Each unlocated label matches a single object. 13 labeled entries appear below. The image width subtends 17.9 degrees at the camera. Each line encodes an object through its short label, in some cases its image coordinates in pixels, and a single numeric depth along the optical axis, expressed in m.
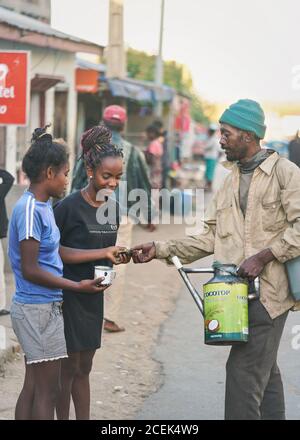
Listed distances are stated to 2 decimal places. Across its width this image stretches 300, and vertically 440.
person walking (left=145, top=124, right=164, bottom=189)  18.44
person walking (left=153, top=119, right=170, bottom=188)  20.22
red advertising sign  9.54
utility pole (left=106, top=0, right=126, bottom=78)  19.39
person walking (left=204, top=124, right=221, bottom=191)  25.52
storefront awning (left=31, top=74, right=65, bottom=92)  14.79
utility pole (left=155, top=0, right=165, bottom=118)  24.56
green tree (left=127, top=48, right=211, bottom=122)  35.56
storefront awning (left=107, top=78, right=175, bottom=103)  19.09
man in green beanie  4.93
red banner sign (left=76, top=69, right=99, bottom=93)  17.73
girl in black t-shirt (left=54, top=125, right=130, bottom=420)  5.10
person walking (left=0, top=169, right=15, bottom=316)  8.74
